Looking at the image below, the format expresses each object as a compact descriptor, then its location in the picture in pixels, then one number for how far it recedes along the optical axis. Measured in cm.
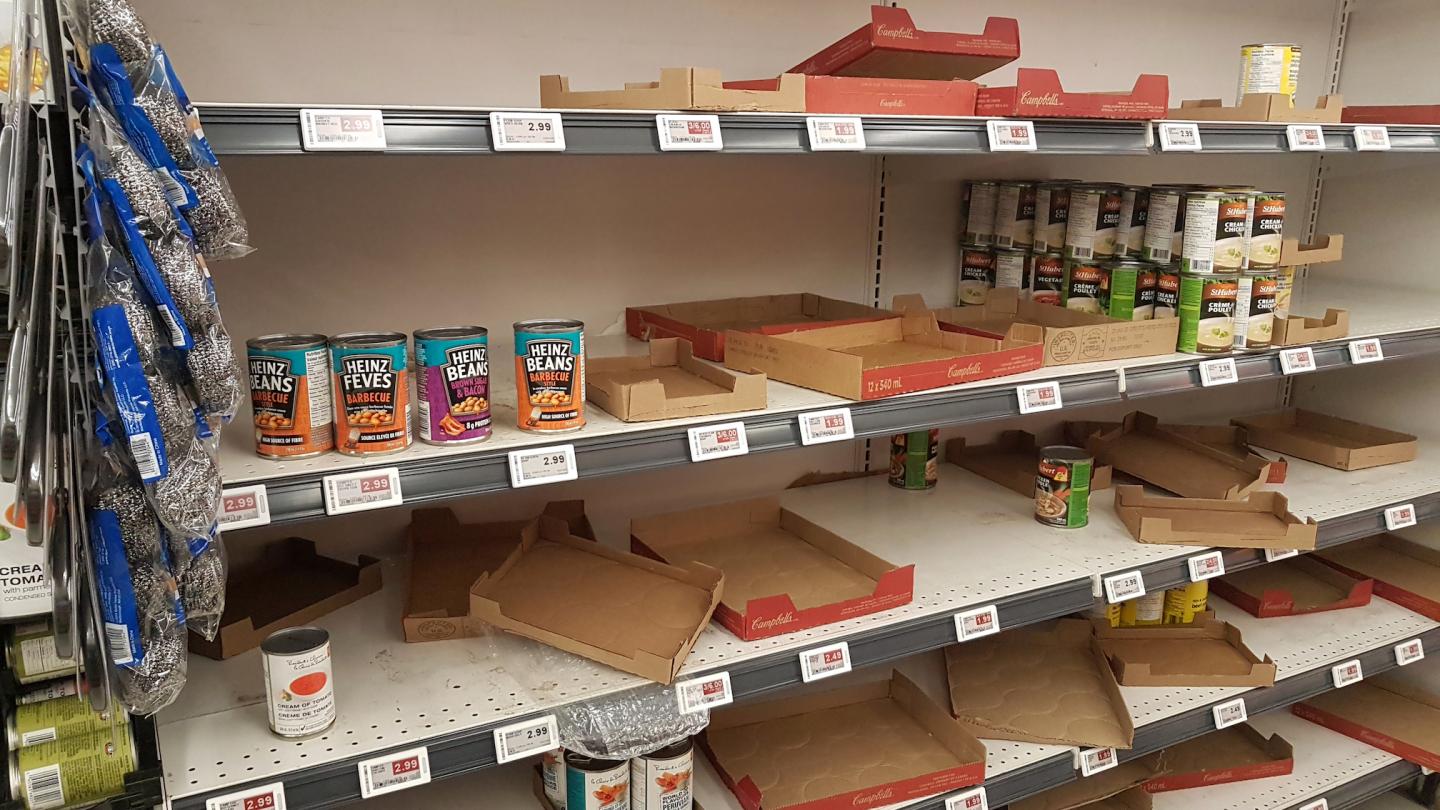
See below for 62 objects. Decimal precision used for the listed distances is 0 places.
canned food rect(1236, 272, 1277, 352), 215
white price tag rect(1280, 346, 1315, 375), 222
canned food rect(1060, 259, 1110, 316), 222
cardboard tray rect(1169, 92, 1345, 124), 206
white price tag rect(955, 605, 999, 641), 189
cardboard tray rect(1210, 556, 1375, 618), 270
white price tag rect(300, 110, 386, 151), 125
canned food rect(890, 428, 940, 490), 247
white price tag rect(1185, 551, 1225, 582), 221
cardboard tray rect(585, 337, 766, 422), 160
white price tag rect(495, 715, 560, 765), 151
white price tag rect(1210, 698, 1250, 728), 227
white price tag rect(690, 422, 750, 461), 162
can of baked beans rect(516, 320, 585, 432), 148
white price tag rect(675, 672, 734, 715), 163
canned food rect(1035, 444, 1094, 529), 228
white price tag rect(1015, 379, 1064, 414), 190
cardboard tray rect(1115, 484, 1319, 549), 222
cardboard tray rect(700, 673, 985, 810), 190
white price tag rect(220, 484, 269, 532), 131
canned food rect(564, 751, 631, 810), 172
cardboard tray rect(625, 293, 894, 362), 198
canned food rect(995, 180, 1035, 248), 231
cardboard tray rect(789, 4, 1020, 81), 171
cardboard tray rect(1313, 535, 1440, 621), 276
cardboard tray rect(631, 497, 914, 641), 177
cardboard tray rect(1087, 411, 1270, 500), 250
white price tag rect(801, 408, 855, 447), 170
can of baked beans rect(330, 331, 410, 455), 138
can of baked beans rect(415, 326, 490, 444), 143
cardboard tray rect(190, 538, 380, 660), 169
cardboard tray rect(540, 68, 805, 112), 146
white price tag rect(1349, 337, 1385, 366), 233
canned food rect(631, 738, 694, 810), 173
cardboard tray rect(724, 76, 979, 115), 162
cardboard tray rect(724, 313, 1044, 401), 175
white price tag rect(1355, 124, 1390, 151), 216
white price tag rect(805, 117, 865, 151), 158
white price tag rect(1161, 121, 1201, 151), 189
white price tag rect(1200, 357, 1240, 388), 211
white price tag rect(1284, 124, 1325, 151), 206
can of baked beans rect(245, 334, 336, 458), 135
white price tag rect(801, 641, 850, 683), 174
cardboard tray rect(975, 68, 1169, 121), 173
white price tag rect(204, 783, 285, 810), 133
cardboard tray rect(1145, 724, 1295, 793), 246
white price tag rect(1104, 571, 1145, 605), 207
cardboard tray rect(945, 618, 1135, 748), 210
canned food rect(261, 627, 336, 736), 141
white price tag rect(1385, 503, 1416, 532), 250
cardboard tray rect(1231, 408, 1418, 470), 278
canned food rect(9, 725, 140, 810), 128
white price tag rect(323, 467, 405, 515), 136
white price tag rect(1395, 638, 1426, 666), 260
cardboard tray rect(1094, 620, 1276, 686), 231
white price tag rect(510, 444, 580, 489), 148
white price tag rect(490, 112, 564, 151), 135
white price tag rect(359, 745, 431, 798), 142
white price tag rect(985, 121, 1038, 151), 174
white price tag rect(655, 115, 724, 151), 147
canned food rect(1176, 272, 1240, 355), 212
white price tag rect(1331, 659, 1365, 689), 247
